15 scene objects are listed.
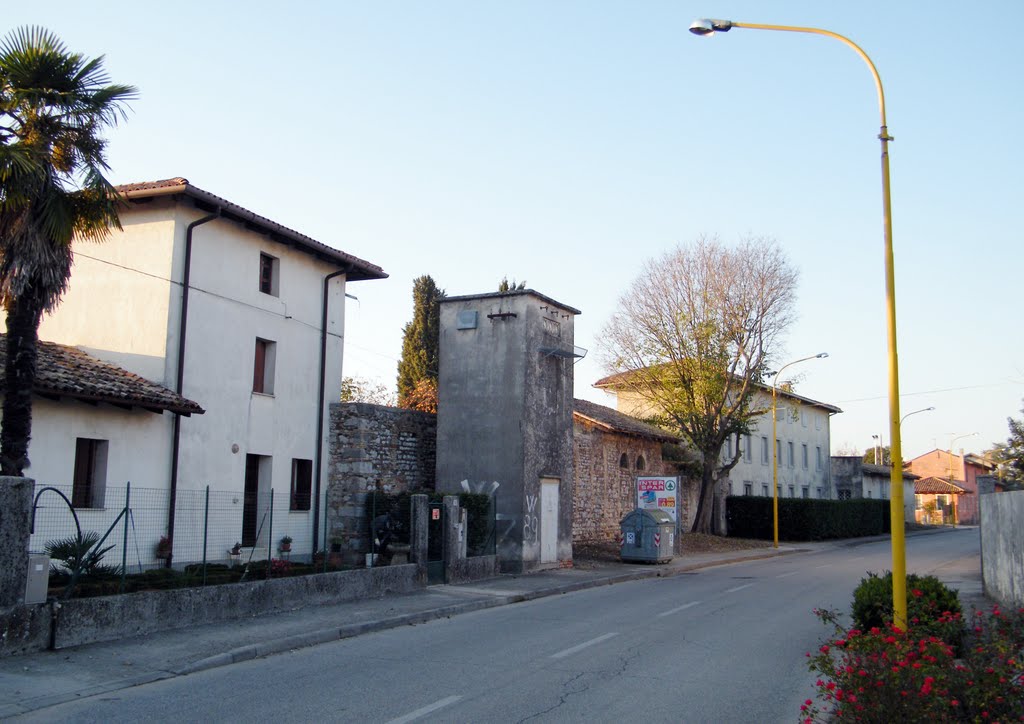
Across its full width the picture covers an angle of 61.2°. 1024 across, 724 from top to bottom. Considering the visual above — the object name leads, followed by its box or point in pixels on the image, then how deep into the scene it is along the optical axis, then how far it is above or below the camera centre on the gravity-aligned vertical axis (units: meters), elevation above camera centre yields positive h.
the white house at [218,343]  17.72 +2.73
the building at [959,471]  80.19 +1.22
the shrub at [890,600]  10.01 -1.42
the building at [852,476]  60.44 +0.33
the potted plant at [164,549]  16.55 -1.53
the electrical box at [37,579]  10.16 -1.33
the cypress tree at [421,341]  44.59 +6.89
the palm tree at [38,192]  11.82 +3.85
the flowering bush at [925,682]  5.33 -1.30
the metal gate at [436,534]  18.34 -1.28
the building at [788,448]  45.69 +1.86
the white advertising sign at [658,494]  27.41 -0.52
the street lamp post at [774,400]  33.72 +3.08
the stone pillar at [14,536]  9.90 -0.82
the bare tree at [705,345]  33.47 +5.21
